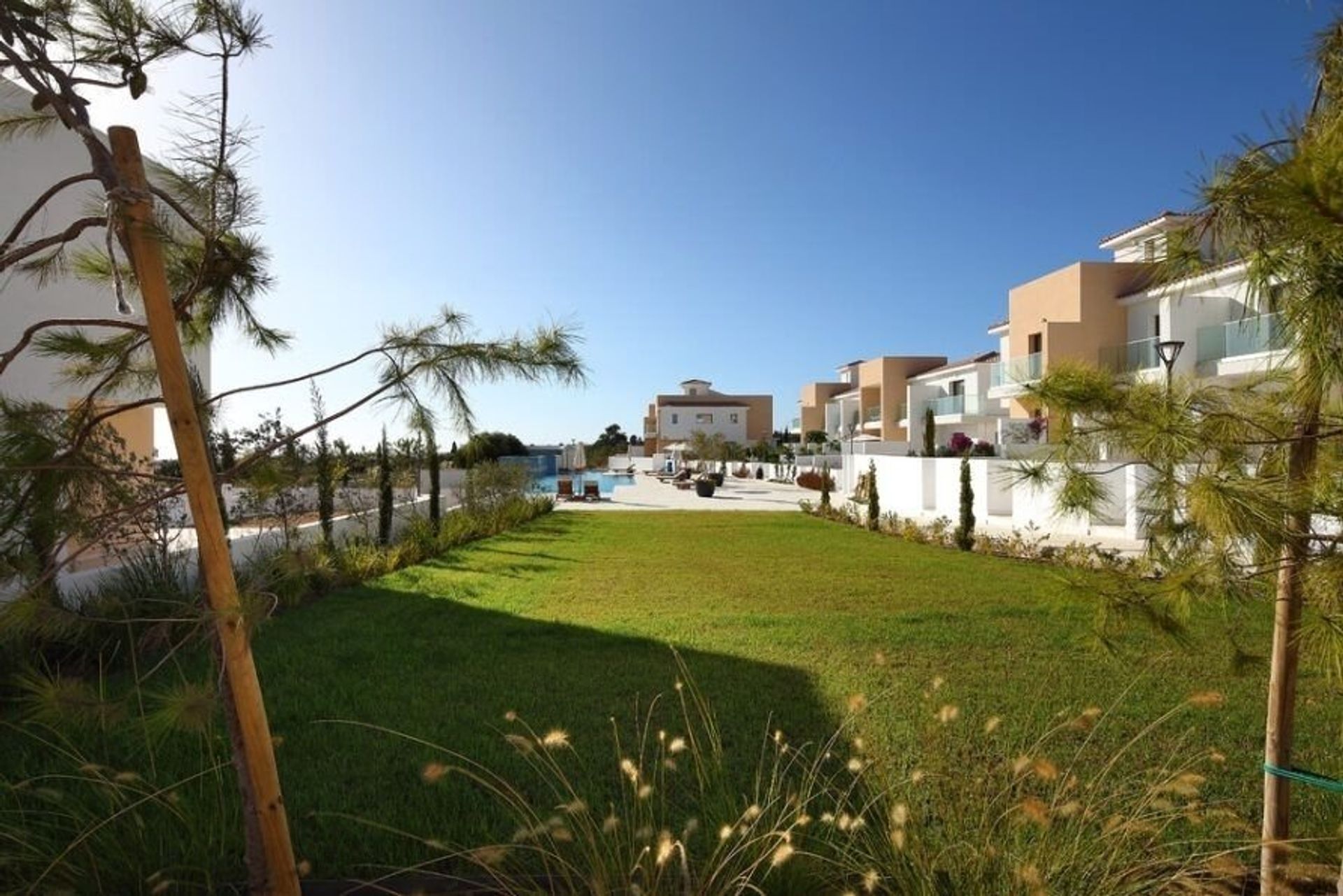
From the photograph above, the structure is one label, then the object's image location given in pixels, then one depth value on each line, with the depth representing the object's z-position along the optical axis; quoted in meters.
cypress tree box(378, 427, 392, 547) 11.91
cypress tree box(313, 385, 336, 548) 10.30
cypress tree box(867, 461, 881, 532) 15.34
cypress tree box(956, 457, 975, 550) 12.16
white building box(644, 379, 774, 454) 66.44
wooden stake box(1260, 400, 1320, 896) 1.80
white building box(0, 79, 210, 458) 8.00
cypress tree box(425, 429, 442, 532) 12.26
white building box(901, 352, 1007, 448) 27.75
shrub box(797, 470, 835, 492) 28.23
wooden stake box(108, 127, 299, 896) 1.55
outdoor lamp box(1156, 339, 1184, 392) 10.57
